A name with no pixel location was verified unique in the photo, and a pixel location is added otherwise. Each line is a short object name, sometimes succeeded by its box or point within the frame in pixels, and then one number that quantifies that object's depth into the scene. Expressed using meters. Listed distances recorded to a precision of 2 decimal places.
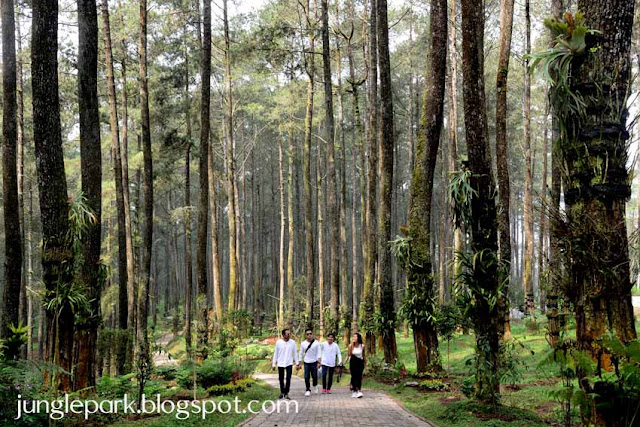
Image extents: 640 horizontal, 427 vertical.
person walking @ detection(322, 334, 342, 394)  12.75
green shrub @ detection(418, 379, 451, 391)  11.94
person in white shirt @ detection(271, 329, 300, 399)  11.62
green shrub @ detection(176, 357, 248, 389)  12.37
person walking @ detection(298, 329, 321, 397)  12.62
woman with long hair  12.13
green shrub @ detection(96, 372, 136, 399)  9.93
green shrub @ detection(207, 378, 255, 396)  12.03
